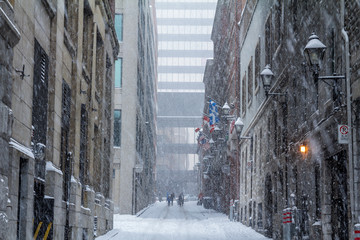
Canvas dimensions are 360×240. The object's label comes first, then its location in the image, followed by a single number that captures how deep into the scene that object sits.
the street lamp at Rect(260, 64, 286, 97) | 20.72
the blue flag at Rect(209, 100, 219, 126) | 45.73
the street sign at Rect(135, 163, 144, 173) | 43.72
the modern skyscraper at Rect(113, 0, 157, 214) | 44.44
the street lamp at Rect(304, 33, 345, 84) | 14.27
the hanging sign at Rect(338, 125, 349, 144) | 14.37
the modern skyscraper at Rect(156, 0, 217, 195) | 131.25
